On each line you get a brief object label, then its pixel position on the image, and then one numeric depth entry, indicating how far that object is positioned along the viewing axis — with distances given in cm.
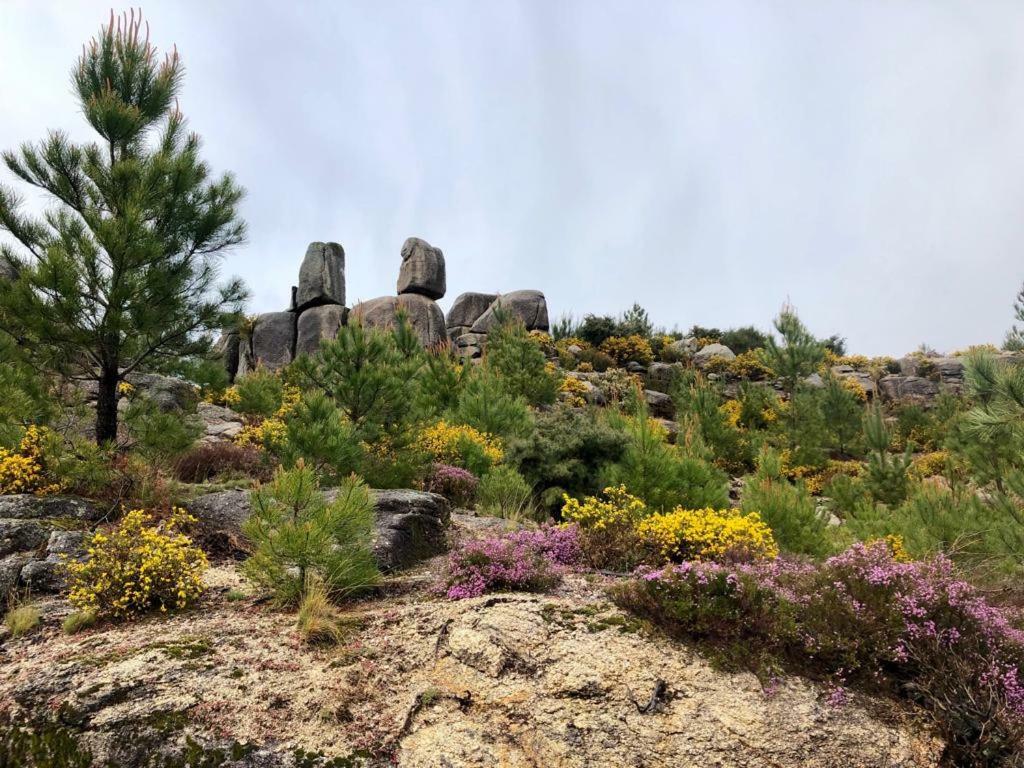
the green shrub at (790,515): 856
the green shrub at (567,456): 1107
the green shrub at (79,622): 504
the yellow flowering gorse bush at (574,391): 2288
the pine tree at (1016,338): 866
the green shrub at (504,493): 1008
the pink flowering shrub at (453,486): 1083
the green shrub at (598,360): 3095
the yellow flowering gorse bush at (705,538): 617
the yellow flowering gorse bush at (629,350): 3212
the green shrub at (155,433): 934
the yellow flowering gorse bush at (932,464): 1922
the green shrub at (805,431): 1892
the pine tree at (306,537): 513
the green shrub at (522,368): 1959
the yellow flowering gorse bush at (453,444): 1243
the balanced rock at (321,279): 2864
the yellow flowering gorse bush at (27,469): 735
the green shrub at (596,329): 3438
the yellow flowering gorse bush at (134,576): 522
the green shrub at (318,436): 885
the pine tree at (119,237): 847
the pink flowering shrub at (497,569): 545
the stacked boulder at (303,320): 2805
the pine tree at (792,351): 2275
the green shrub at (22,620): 506
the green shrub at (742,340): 3984
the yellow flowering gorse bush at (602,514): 673
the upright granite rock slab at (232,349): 2914
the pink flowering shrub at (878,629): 374
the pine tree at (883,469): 1402
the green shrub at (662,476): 954
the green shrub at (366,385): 1027
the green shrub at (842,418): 2025
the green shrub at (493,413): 1443
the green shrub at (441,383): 1692
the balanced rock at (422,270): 2997
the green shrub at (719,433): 1873
